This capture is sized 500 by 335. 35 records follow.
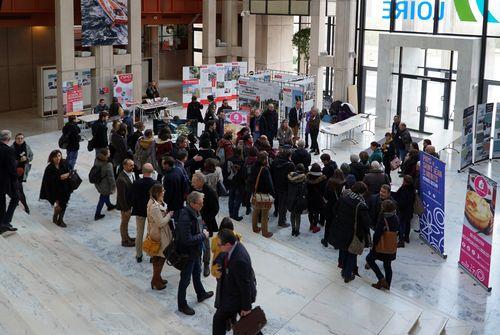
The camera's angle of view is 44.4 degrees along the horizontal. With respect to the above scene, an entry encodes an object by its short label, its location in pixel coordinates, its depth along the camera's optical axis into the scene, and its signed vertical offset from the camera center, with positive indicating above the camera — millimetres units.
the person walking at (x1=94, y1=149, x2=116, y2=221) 9711 -1792
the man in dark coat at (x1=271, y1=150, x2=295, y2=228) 10148 -1735
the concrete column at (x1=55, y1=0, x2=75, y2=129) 17641 +474
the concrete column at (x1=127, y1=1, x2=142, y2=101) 19750 +578
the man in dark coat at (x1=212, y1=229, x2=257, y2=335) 5637 -2009
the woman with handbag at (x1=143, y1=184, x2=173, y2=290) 7126 -1888
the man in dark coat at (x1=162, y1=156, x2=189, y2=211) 8508 -1698
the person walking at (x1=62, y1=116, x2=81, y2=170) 12359 -1478
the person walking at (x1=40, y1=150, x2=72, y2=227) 9479 -1843
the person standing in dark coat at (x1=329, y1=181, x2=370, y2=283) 7973 -2049
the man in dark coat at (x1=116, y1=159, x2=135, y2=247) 8789 -1774
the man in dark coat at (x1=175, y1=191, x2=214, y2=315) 6629 -1861
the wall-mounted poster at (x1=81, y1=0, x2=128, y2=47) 18594 +1238
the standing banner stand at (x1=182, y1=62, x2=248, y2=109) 20373 -588
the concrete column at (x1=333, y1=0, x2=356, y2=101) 20875 +767
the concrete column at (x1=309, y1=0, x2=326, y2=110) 21078 +901
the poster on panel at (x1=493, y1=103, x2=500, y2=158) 15719 -1767
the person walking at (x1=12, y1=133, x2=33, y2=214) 10238 -1595
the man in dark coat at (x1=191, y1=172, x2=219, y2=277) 7771 -1892
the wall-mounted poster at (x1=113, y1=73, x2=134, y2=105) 19500 -785
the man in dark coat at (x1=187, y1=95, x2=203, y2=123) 16703 -1258
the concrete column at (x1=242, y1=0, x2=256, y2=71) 22875 +982
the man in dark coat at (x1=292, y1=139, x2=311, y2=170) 11086 -1649
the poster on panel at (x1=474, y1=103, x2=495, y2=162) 15227 -1539
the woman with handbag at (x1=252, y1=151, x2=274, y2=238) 9742 -1905
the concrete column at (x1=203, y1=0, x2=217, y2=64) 22219 +1229
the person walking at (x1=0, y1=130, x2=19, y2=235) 8742 -1616
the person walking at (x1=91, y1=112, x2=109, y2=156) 12406 -1417
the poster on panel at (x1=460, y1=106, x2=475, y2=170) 14752 -1675
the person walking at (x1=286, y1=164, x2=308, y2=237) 9992 -2039
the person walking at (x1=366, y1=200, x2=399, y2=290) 7949 -2195
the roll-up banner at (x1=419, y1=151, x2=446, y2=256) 9430 -2067
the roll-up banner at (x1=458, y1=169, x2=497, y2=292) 8352 -2204
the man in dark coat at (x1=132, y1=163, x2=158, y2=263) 8109 -1709
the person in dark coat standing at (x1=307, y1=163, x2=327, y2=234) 10000 -2081
